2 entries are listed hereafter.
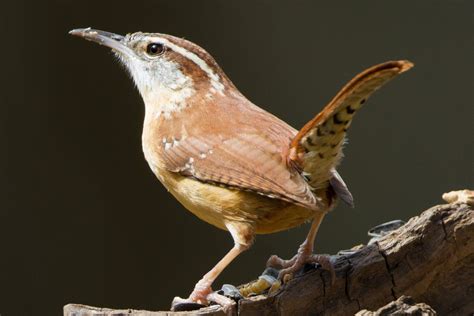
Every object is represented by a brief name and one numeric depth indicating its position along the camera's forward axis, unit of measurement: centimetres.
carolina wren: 637
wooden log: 622
